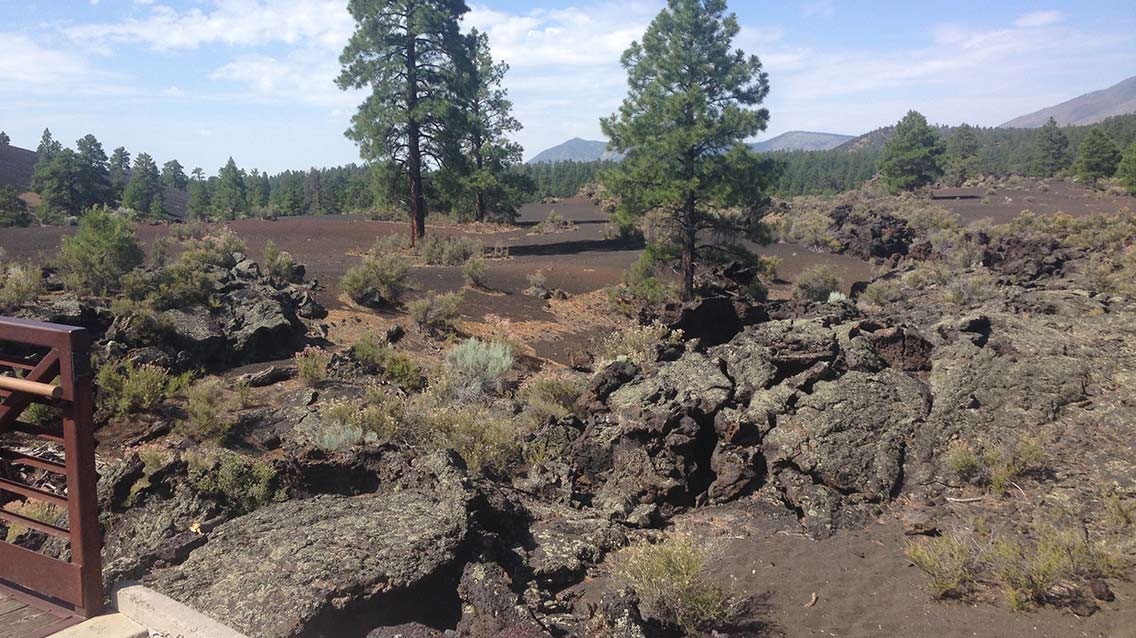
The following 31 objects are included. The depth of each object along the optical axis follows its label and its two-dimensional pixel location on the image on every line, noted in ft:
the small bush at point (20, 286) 35.24
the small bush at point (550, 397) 30.60
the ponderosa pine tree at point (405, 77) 74.95
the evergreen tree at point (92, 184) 137.80
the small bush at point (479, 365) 35.87
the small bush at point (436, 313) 47.83
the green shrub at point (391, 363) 36.58
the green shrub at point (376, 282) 52.08
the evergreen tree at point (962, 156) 221.87
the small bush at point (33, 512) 16.15
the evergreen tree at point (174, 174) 285.25
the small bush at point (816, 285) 68.33
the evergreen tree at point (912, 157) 167.94
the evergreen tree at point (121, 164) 235.81
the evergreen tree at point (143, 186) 144.66
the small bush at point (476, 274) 62.44
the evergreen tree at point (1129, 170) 123.95
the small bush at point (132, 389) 27.40
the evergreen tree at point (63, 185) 133.49
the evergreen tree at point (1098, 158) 174.81
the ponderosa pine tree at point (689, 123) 54.90
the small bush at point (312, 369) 34.04
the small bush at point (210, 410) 26.17
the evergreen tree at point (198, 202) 153.85
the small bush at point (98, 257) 40.40
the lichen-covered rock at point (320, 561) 13.00
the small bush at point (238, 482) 18.34
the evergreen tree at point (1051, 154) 232.12
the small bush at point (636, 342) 38.45
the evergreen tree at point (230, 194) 144.93
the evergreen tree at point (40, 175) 137.93
